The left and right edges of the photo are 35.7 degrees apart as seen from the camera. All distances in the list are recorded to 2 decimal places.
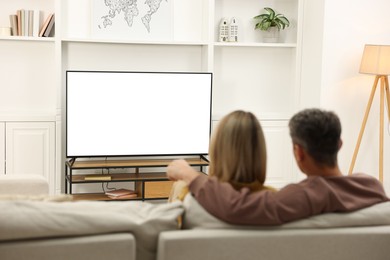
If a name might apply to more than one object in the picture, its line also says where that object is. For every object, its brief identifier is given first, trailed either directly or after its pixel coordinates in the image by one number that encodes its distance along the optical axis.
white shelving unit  5.48
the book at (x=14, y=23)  5.36
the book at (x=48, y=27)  5.42
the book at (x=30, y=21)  5.37
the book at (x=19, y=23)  5.36
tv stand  5.32
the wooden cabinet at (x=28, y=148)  5.36
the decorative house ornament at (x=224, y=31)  5.84
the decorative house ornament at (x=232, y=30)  5.84
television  5.28
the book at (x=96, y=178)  5.34
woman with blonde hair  2.14
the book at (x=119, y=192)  5.43
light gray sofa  1.92
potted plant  5.88
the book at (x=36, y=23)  5.40
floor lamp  5.20
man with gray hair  2.04
